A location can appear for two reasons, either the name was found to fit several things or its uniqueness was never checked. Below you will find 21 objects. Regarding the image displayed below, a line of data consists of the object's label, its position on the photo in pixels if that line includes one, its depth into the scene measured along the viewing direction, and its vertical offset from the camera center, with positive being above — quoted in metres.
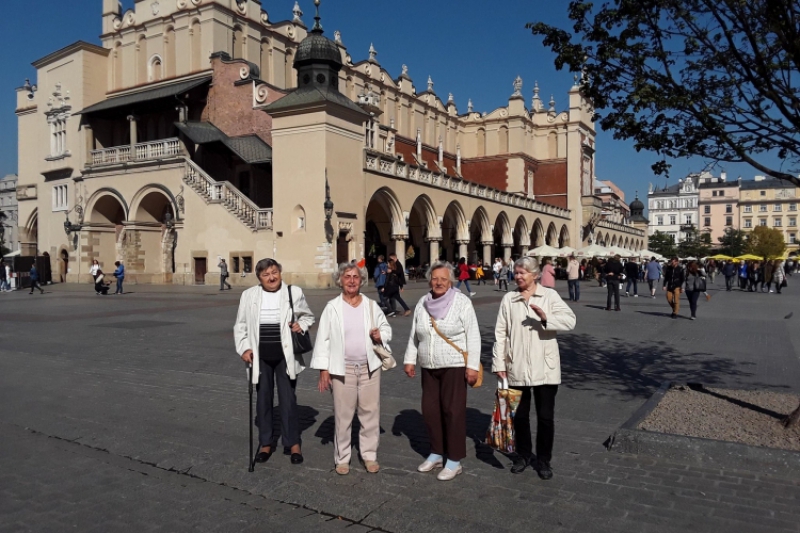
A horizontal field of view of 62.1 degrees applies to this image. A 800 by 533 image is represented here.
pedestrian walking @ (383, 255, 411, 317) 17.17 -0.46
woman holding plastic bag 4.96 -0.67
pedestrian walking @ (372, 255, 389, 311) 17.80 -0.42
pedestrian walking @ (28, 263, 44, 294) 30.12 -0.47
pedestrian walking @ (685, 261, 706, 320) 16.88 -0.65
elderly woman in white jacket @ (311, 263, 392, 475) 5.14 -0.77
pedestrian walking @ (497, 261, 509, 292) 30.43 -0.48
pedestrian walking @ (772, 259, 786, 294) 31.39 -0.68
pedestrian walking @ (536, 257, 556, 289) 18.72 -0.39
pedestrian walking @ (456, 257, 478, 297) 22.28 -0.25
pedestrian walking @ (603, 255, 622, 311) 19.48 -0.39
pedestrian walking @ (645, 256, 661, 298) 25.89 -0.37
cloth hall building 28.89 +5.25
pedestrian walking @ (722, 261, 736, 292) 33.35 -0.55
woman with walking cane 5.51 -0.65
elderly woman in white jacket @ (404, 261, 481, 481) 4.98 -0.77
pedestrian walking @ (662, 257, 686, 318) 17.42 -0.60
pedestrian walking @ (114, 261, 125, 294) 27.09 -0.32
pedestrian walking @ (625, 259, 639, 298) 26.49 -0.35
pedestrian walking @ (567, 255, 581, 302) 23.33 -0.45
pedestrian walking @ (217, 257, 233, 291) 28.41 -0.41
